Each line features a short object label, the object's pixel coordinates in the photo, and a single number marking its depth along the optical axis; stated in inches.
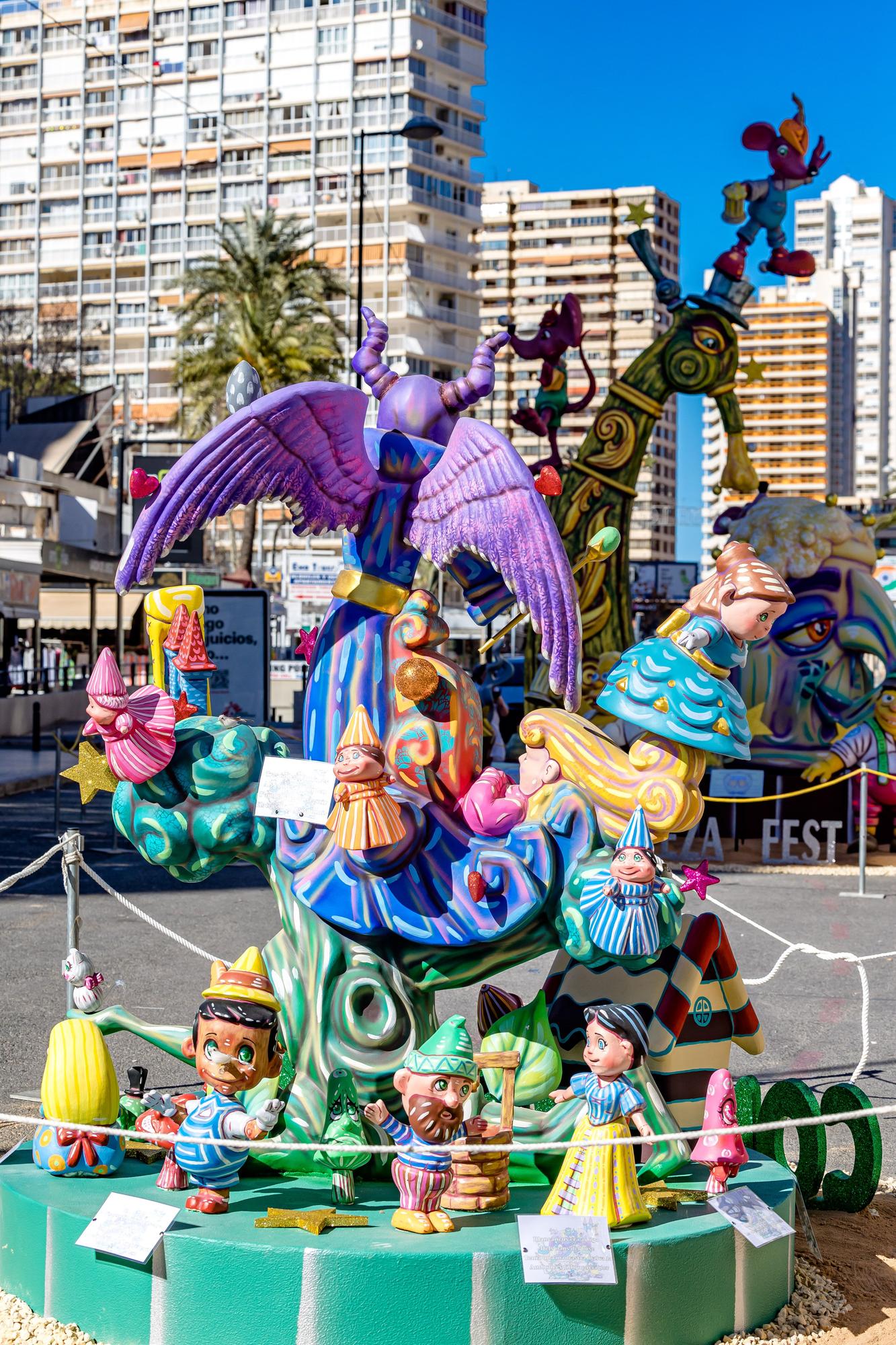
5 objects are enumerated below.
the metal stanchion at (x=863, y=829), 493.7
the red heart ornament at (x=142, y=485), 206.2
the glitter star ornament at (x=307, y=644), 221.8
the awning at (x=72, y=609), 1628.9
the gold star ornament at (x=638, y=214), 708.0
